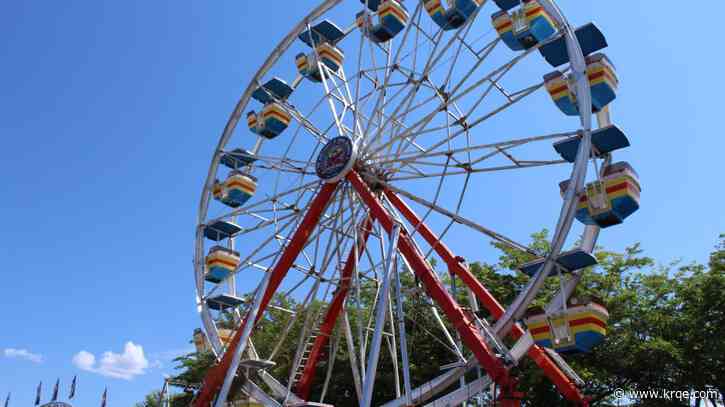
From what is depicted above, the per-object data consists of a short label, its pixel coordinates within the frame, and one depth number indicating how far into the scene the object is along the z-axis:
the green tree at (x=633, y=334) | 18.77
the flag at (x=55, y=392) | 31.66
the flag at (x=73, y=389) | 31.61
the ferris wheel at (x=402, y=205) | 11.87
